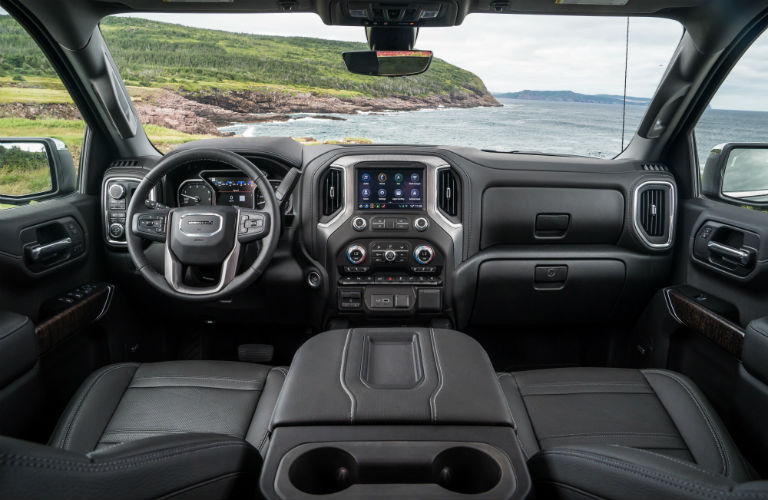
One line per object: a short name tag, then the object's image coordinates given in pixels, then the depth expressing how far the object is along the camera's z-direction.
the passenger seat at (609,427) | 1.01
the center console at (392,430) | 1.21
